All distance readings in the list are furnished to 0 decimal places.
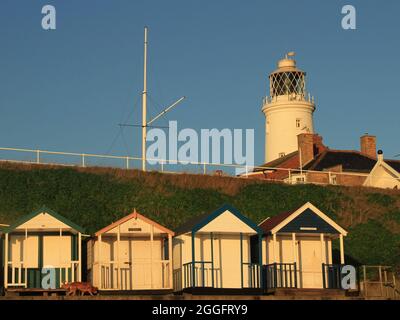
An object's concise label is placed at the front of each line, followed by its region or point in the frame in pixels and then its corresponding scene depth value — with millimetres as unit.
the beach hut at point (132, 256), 39966
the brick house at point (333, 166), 63156
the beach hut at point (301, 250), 40625
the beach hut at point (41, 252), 40031
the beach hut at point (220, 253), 39812
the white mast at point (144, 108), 56750
